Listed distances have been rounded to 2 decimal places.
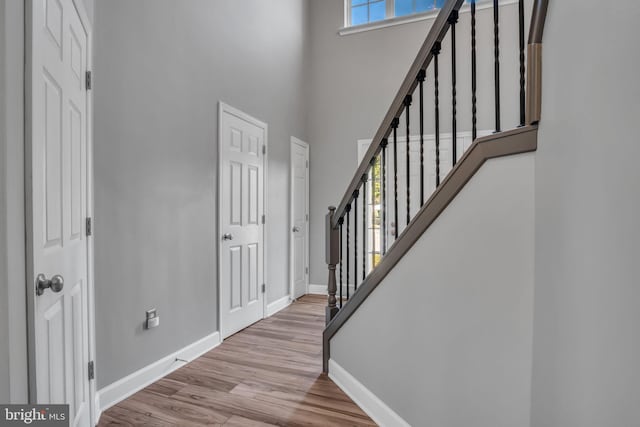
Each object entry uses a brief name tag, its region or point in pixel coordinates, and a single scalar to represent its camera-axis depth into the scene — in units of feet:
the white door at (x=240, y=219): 10.54
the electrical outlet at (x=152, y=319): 7.87
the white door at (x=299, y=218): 15.06
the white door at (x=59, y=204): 3.63
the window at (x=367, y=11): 16.02
